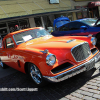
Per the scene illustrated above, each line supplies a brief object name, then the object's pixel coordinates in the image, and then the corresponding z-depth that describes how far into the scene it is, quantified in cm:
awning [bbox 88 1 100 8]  1967
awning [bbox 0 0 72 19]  1357
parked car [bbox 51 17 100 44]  559
